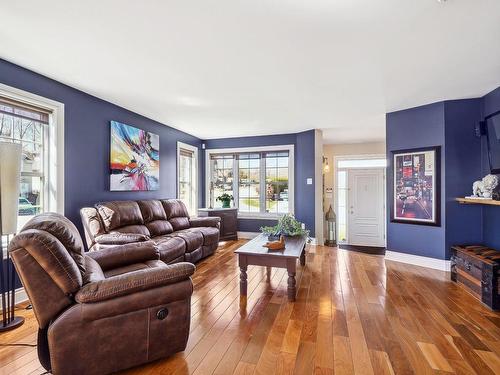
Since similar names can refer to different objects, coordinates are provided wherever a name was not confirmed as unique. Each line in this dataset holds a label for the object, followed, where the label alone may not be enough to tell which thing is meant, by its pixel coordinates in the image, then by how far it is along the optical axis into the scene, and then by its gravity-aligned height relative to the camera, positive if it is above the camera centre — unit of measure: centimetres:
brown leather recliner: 142 -72
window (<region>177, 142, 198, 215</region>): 571 +32
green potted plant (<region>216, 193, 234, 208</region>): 598 -28
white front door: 630 -49
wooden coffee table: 270 -78
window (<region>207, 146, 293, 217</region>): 593 +24
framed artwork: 378 +3
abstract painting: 380 +50
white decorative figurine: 307 +3
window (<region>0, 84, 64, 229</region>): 265 +52
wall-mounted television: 314 +62
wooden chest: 253 -94
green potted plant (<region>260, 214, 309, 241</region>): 355 -59
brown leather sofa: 311 -58
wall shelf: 285 -16
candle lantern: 654 -99
